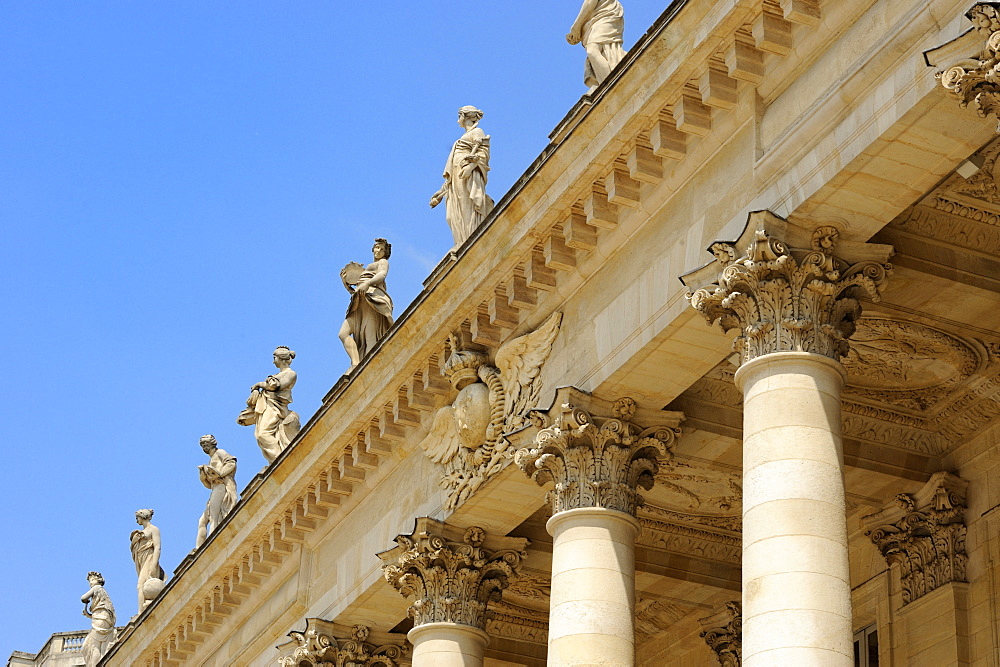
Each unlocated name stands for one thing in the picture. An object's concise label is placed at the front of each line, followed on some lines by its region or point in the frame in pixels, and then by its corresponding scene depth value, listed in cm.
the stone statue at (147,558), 3934
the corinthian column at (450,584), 2509
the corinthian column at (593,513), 2117
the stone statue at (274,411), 3369
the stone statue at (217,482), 3659
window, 2544
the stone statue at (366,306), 2962
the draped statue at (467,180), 2703
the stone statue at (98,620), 4606
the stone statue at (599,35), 2391
